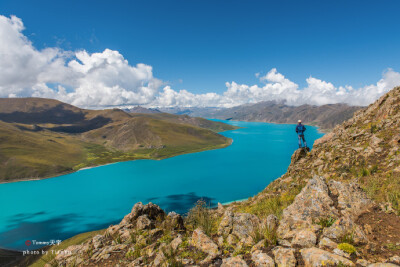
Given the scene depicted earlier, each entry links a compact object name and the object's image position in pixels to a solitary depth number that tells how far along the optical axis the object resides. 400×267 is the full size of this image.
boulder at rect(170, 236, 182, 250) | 8.18
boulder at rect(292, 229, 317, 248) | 5.85
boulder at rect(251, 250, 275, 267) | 5.41
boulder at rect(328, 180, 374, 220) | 7.40
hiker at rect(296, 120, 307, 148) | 24.35
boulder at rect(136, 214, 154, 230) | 12.22
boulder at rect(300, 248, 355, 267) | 4.70
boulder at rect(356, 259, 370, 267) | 4.52
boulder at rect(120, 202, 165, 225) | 14.38
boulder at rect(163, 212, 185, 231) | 11.05
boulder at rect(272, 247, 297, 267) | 5.14
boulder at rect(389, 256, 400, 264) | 4.65
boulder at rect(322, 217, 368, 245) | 5.57
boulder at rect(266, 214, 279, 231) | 7.30
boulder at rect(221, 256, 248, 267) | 5.73
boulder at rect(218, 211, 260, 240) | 7.77
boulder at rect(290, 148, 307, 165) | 27.89
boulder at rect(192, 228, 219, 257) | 7.21
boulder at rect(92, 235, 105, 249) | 11.42
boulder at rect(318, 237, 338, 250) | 5.42
